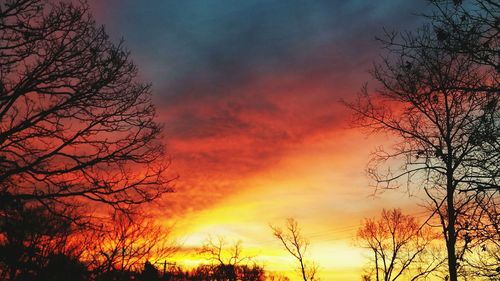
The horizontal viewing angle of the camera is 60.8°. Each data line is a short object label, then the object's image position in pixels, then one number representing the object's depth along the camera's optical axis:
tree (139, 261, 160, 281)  40.88
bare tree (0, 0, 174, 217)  8.72
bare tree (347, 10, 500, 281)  6.20
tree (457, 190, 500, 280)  6.40
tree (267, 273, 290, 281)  101.80
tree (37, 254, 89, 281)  9.53
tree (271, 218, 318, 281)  52.03
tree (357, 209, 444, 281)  45.34
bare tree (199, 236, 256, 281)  57.81
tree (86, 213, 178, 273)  30.08
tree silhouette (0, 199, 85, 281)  13.03
